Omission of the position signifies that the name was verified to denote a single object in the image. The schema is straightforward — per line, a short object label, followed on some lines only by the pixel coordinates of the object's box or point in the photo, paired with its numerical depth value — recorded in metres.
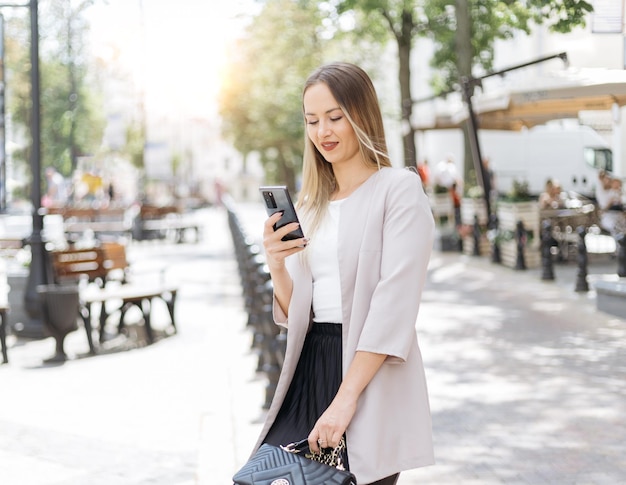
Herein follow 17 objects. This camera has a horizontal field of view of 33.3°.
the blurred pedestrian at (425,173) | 29.75
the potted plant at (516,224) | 16.77
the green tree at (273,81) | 38.56
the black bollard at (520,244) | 16.27
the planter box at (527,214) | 16.88
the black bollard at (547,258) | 14.42
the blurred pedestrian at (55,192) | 33.00
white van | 28.25
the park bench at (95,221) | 26.38
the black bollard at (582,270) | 13.13
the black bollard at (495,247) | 17.63
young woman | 2.73
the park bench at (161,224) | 30.50
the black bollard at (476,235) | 19.28
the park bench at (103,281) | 10.42
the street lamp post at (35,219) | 11.27
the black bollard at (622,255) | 12.79
